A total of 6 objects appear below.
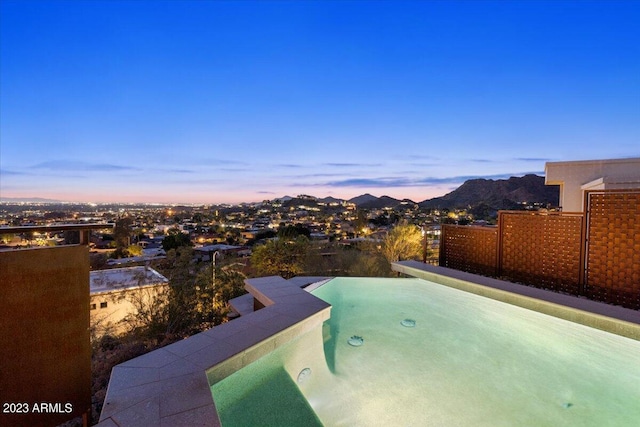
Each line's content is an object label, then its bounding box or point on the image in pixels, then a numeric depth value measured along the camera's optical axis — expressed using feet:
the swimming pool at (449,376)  10.89
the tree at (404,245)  41.19
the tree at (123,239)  81.66
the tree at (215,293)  18.67
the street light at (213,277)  24.27
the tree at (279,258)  37.86
